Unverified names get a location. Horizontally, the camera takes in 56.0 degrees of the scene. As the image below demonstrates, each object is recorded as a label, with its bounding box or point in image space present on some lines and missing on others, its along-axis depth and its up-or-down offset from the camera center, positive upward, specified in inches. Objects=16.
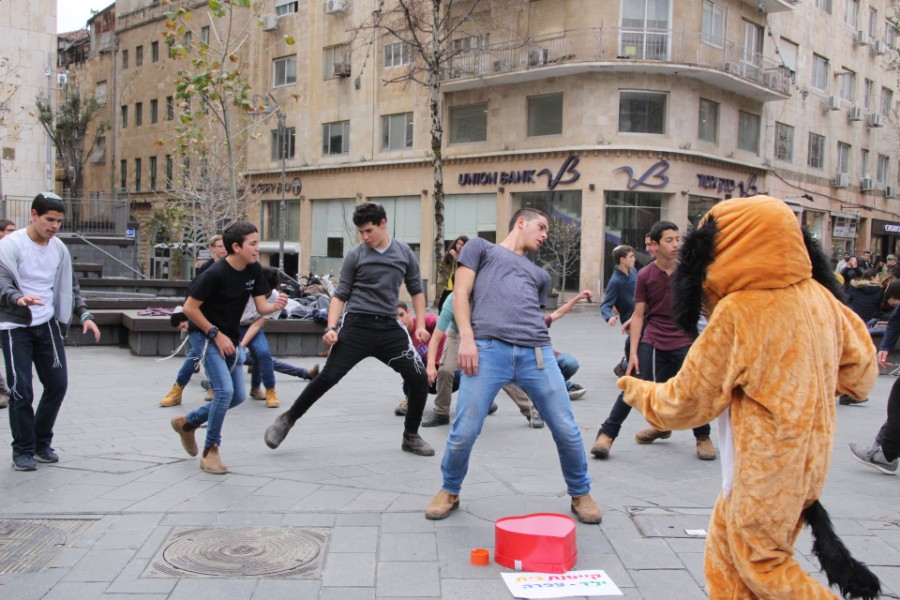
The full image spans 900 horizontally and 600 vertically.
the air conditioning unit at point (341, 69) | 1444.4 +294.3
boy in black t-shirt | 229.8 -22.2
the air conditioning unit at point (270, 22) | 1578.5 +406.5
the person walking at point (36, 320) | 229.1 -24.1
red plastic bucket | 159.3 -56.8
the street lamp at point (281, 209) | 1349.2 +51.3
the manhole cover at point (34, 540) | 162.7 -63.8
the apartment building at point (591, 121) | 1149.1 +197.1
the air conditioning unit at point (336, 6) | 1451.8 +404.5
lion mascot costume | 109.2 -18.1
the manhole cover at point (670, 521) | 185.2 -61.7
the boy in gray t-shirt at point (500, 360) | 188.5 -25.5
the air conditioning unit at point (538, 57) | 1171.9 +263.9
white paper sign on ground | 150.1 -61.0
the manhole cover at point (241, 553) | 160.2 -62.9
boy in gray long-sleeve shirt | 246.5 -24.9
